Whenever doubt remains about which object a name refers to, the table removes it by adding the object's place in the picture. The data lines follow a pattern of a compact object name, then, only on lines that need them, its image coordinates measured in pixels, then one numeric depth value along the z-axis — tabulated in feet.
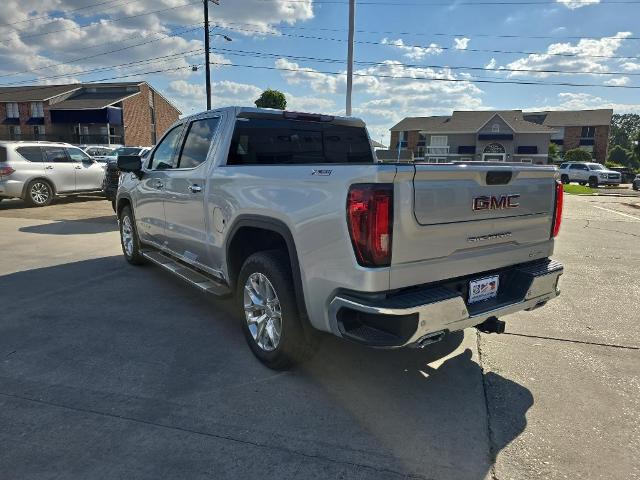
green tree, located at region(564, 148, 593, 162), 157.69
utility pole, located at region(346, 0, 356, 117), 45.29
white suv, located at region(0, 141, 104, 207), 39.42
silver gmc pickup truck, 8.10
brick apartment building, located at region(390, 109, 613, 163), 163.43
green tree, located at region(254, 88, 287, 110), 99.25
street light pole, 85.76
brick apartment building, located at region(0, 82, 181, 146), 148.25
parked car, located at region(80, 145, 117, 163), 76.16
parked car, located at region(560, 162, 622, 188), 104.68
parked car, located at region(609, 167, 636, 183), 131.78
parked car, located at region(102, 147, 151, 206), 37.06
